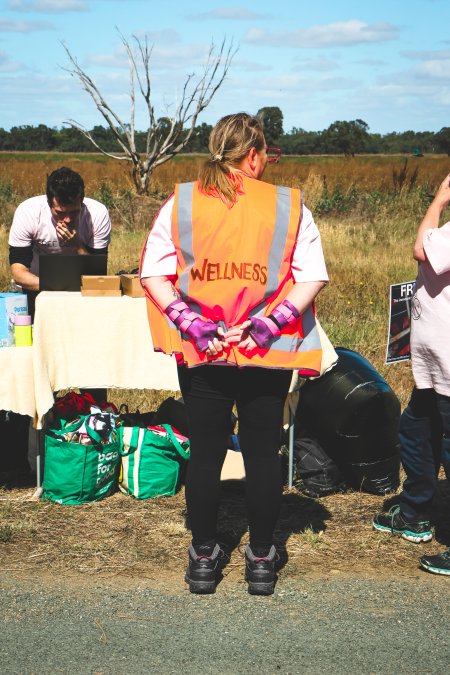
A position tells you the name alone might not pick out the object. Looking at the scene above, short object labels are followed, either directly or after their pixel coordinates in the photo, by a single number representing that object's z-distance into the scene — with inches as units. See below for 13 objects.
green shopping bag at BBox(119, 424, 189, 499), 187.9
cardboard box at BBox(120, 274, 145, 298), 185.8
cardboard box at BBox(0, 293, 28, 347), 183.3
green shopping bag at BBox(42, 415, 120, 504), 183.0
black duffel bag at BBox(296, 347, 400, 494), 190.2
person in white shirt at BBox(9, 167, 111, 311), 199.6
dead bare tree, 774.5
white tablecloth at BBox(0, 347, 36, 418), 179.6
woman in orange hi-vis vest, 127.2
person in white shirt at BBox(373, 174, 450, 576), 143.6
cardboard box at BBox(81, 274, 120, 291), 185.3
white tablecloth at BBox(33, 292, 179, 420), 183.0
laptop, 191.3
